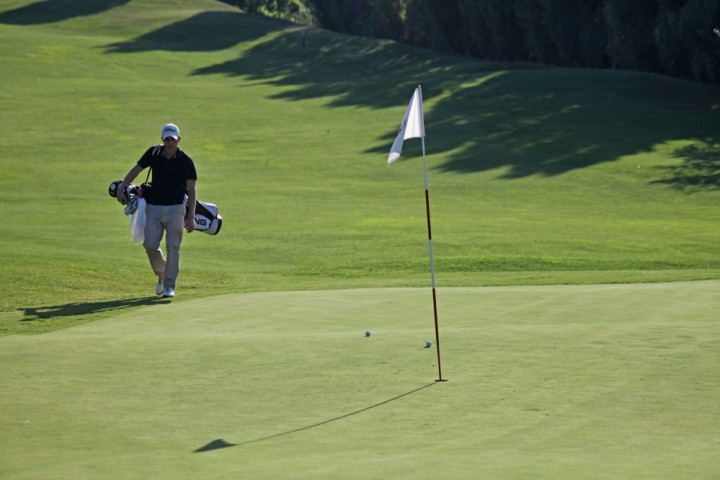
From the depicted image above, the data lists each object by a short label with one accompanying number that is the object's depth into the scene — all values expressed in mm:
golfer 31875
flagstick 19178
